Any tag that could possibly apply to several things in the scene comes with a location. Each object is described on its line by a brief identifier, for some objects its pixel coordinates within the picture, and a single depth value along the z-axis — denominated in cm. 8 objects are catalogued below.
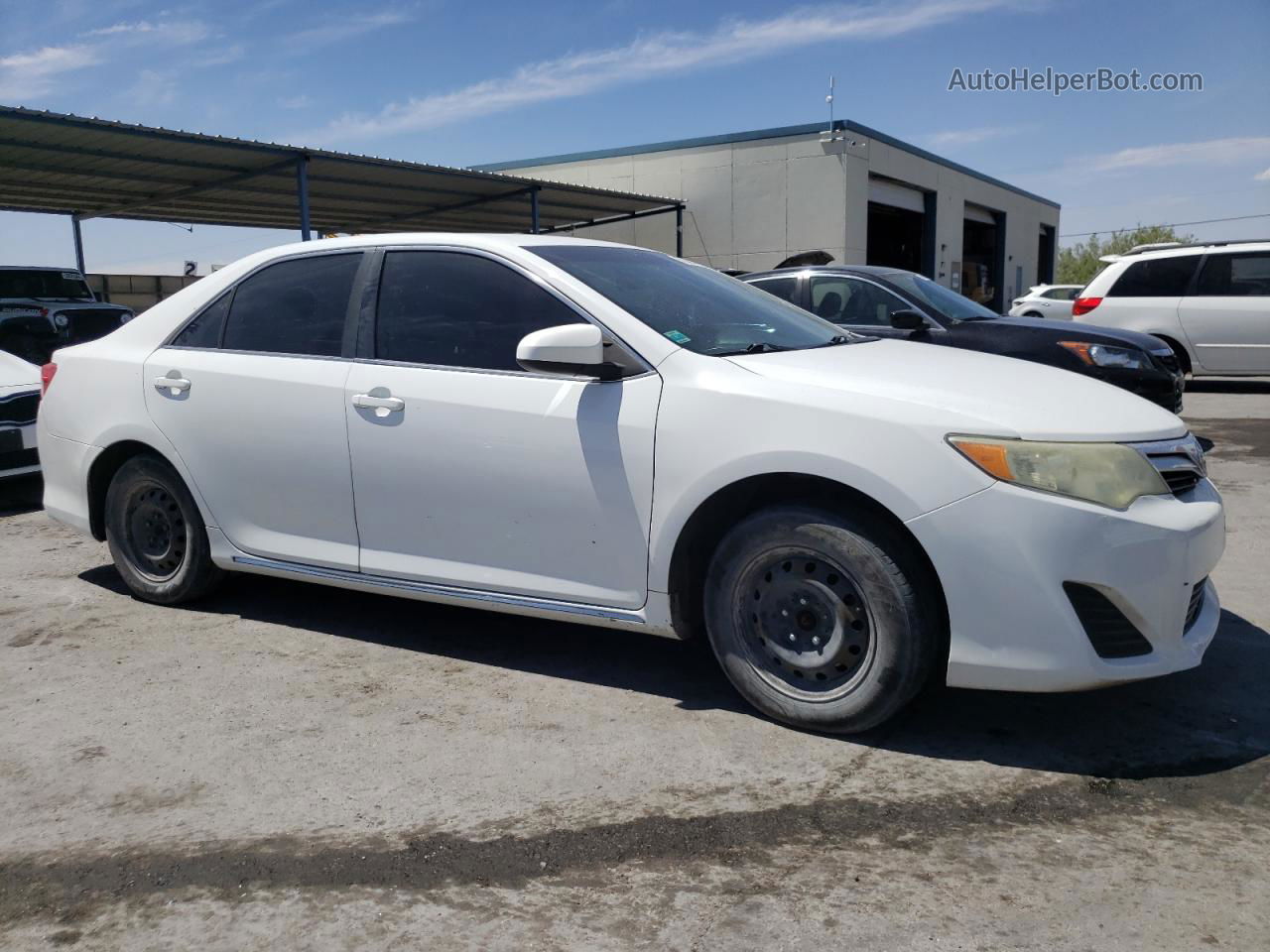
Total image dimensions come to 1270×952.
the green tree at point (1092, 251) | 9031
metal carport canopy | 1555
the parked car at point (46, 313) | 1408
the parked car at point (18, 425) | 745
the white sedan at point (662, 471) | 298
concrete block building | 2584
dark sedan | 787
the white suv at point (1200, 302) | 1277
